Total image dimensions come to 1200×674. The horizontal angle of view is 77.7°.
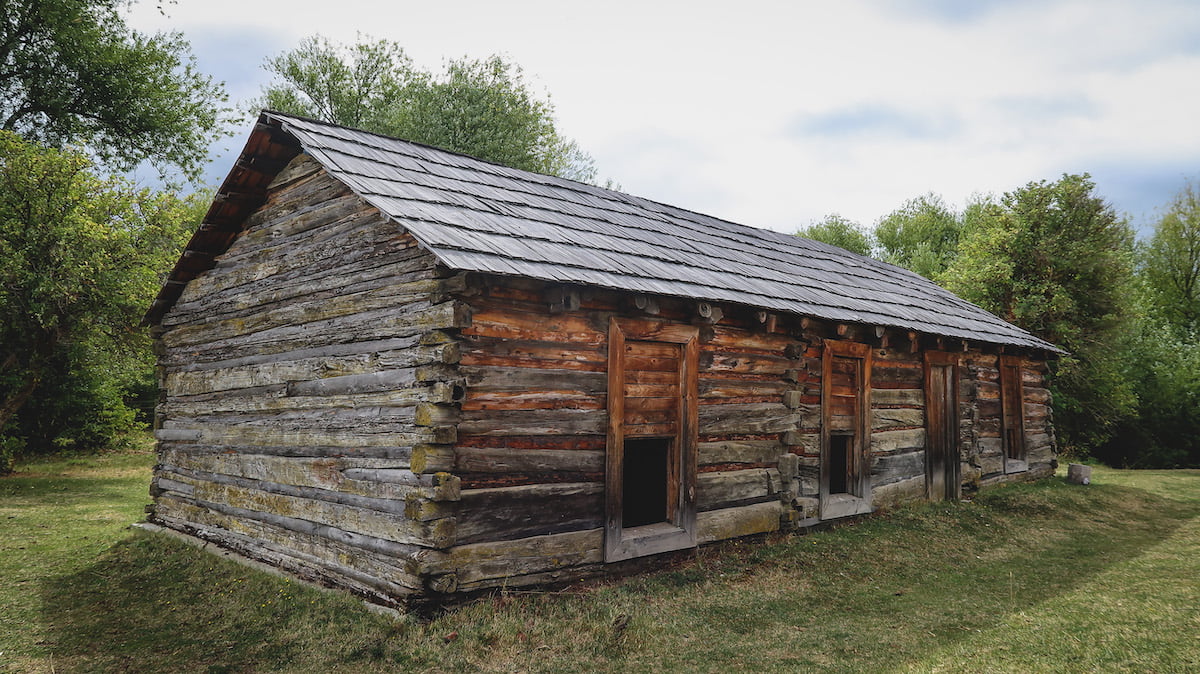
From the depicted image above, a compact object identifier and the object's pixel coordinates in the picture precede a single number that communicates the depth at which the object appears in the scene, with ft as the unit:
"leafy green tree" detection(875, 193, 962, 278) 152.25
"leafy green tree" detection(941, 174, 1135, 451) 74.69
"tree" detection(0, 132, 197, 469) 51.31
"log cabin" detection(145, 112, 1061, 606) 21.77
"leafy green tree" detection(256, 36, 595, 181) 100.58
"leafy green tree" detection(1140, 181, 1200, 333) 111.65
